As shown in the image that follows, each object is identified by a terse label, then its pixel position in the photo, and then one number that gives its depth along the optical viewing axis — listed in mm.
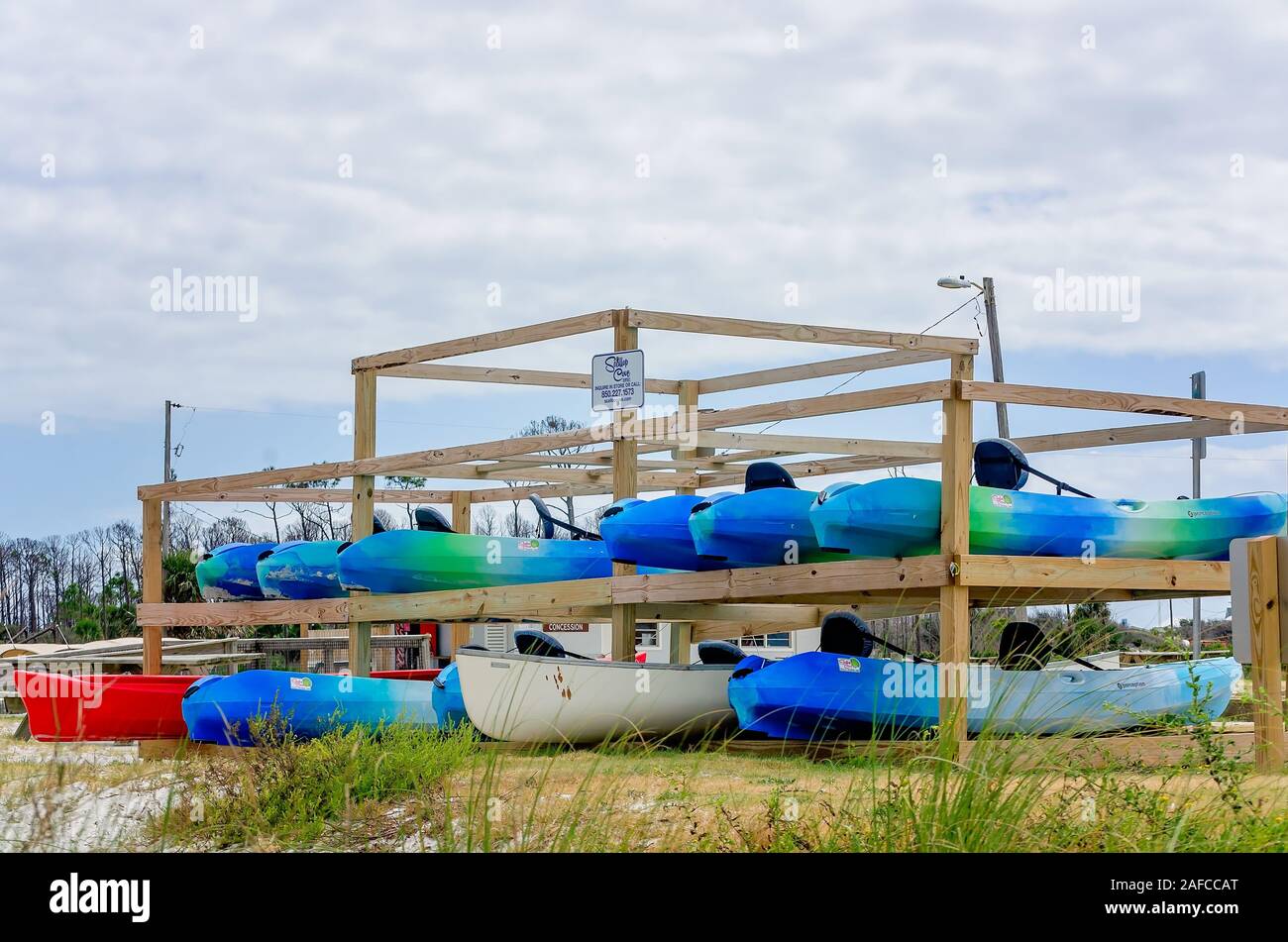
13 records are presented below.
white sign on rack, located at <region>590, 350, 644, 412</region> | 11188
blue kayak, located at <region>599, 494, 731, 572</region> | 11242
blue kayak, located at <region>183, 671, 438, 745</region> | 10891
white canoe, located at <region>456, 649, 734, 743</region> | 10469
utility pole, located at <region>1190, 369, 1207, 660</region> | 21891
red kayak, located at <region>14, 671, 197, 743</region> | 11391
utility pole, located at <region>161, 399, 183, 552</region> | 38384
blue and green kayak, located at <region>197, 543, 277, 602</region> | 16453
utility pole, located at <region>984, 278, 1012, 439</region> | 22062
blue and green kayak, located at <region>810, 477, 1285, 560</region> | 9594
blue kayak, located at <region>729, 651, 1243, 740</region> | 9945
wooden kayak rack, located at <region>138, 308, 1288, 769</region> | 9258
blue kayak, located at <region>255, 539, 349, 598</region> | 14891
